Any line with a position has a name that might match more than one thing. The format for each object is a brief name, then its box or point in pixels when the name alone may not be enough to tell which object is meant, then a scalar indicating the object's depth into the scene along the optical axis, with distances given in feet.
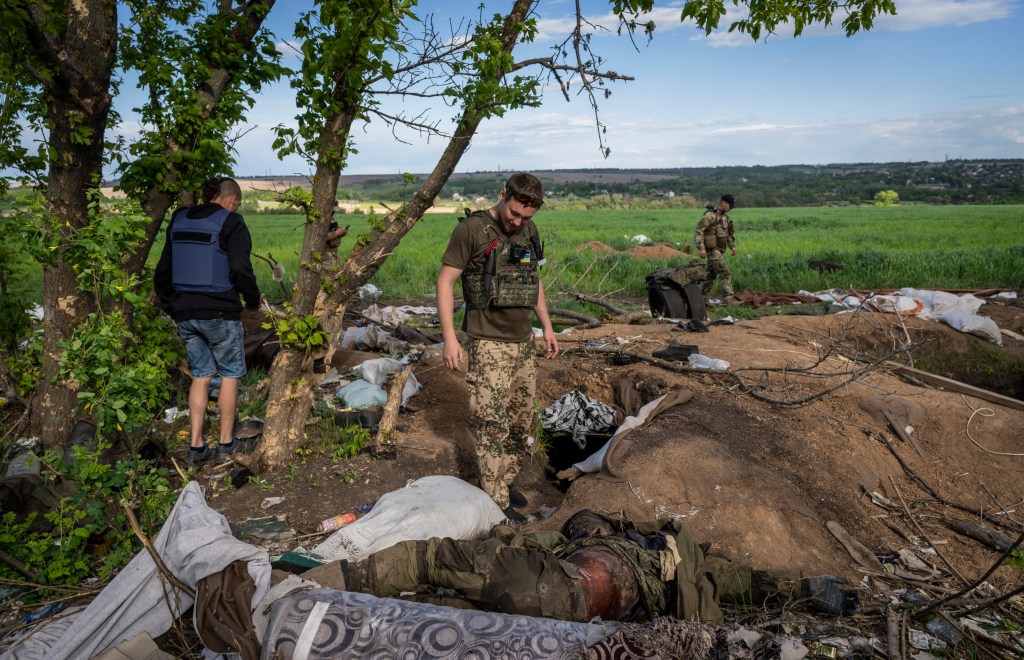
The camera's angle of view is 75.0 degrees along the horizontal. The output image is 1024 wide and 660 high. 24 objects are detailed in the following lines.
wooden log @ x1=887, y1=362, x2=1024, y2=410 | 17.37
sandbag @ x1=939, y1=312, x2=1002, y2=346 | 25.73
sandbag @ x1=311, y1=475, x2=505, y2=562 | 10.84
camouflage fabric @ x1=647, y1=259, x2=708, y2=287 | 28.37
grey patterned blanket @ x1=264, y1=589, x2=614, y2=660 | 7.54
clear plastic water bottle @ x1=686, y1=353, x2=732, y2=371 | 19.01
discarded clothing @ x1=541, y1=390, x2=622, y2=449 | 17.25
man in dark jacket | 13.93
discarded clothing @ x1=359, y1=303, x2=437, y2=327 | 26.99
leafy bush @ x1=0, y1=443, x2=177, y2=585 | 10.31
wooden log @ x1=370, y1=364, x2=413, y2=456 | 15.56
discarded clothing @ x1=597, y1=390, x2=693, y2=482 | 14.12
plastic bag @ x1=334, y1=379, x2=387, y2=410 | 17.94
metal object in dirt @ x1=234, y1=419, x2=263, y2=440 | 16.22
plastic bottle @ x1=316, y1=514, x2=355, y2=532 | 12.21
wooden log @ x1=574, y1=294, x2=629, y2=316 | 31.17
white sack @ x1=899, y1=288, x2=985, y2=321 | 28.45
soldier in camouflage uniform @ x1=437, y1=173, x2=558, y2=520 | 12.67
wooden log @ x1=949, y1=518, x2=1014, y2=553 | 12.32
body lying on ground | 9.07
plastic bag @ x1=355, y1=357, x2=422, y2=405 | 18.85
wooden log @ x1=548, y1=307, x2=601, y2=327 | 28.48
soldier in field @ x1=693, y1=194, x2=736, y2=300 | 36.22
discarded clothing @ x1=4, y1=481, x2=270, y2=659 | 8.46
